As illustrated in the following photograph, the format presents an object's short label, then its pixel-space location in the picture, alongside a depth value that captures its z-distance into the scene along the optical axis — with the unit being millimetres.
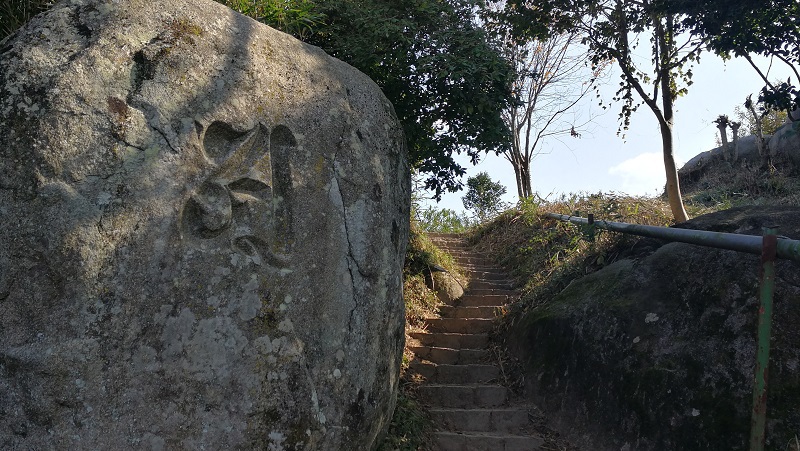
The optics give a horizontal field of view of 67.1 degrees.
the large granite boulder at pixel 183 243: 2641
